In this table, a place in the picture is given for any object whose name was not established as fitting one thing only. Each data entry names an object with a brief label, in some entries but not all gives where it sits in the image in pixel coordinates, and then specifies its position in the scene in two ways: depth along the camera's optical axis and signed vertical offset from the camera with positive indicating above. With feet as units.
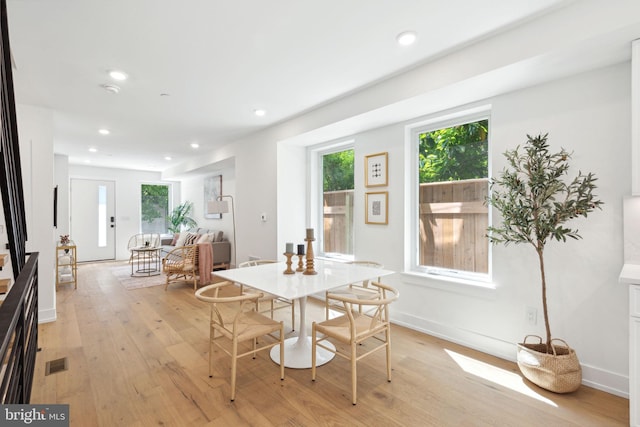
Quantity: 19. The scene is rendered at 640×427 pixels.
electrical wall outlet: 8.34 -2.70
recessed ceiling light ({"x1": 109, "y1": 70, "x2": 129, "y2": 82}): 9.13 +4.11
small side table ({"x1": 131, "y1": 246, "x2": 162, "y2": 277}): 20.47 -3.81
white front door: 25.08 -0.42
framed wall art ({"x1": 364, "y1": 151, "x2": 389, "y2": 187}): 12.02 +1.74
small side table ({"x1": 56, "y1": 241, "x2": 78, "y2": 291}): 16.94 -2.97
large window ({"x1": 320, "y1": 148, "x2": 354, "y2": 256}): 14.33 +0.54
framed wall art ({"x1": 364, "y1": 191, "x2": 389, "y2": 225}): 12.03 +0.26
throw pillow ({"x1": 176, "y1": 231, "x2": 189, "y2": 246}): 23.49 -1.85
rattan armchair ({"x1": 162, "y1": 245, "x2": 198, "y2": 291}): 16.70 -2.77
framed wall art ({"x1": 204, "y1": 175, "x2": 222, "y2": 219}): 23.99 +1.96
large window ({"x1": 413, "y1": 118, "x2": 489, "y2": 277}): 9.94 +0.55
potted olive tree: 7.06 +0.07
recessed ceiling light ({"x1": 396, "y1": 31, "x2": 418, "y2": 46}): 7.30 +4.19
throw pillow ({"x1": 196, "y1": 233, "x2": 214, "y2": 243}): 21.07 -1.64
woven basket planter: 7.05 -3.53
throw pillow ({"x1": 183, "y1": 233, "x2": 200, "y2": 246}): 22.15 -1.77
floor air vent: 8.17 -4.08
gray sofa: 20.89 -2.49
